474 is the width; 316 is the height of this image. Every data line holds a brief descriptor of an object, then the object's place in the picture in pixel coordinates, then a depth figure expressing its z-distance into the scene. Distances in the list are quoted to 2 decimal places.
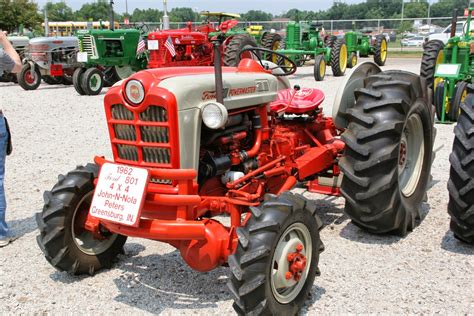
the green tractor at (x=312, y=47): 18.67
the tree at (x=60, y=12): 76.69
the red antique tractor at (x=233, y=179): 3.24
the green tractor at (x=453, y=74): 9.49
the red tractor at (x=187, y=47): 14.93
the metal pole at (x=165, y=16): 19.95
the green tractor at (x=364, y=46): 20.98
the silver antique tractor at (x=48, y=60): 16.64
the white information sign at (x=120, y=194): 3.24
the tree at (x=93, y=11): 81.62
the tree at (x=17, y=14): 39.47
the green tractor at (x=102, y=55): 15.13
